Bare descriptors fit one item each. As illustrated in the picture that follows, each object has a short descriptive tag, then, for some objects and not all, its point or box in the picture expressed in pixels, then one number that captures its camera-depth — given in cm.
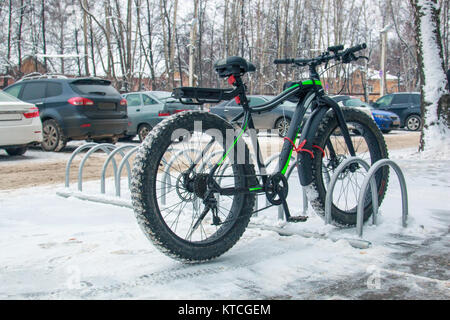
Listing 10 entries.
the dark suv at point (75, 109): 1199
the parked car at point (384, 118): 2048
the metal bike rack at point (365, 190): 419
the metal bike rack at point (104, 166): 592
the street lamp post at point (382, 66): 3422
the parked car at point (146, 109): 1534
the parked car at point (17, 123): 1038
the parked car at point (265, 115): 1756
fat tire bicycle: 341
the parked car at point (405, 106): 2261
